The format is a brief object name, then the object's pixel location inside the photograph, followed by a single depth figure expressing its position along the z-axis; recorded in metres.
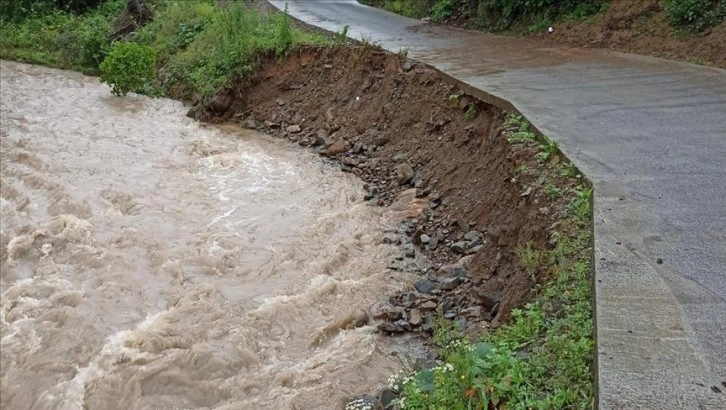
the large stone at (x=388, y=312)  5.75
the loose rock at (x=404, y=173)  8.90
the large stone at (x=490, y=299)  5.32
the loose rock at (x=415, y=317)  5.64
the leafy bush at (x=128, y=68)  14.32
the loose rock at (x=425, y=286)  6.16
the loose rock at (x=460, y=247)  6.74
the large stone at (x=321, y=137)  11.06
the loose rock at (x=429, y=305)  5.82
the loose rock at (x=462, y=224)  7.10
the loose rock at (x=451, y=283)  6.05
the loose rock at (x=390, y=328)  5.57
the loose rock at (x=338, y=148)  10.57
